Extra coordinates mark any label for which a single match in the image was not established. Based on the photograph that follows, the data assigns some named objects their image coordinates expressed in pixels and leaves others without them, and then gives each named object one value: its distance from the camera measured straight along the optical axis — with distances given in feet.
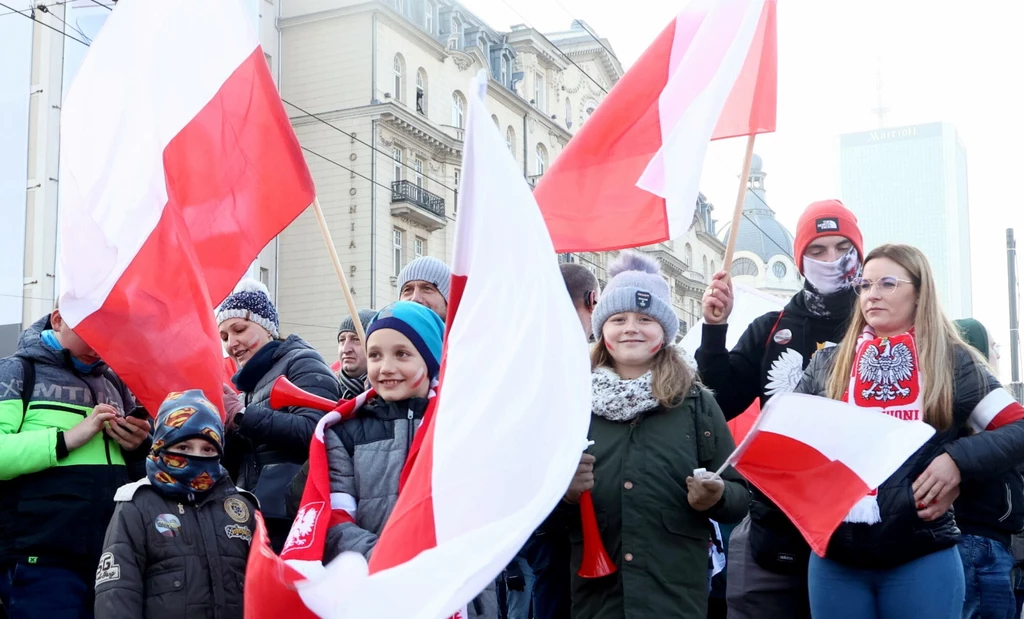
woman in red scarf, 13.92
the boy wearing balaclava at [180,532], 14.42
